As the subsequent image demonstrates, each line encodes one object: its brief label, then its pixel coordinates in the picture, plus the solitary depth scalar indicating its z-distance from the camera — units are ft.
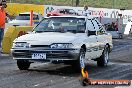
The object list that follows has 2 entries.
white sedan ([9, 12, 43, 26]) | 96.41
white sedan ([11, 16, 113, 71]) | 37.24
